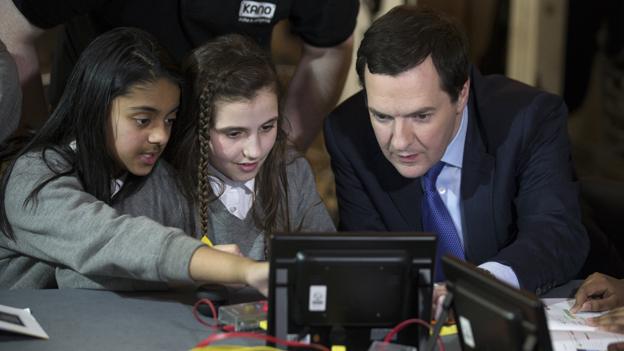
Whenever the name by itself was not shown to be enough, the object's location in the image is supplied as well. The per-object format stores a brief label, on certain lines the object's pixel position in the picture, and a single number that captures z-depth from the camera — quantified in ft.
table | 6.30
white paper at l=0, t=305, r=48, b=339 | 6.29
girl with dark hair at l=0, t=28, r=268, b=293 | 7.02
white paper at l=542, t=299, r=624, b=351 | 6.32
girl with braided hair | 8.20
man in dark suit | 8.01
